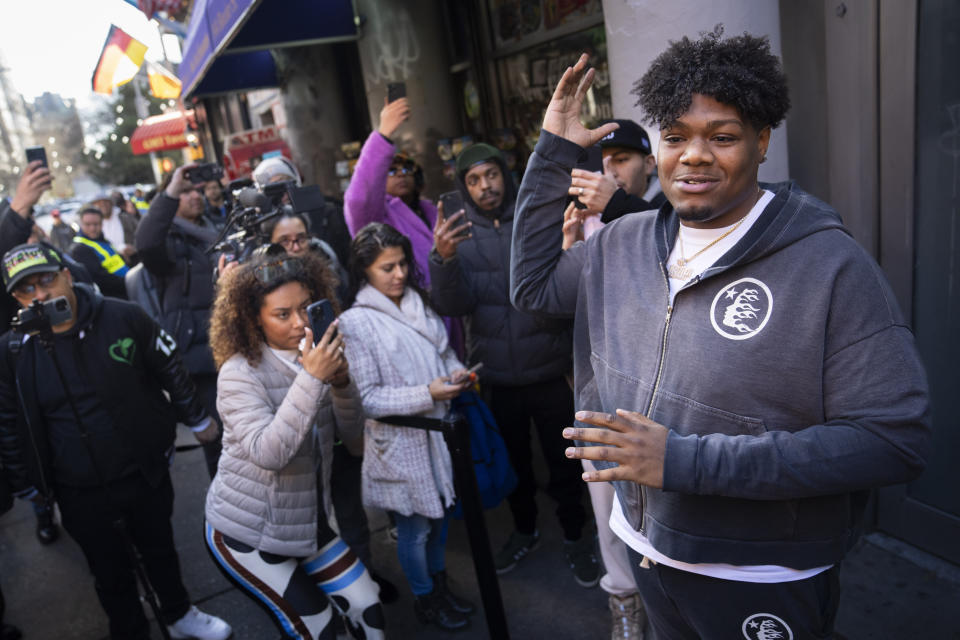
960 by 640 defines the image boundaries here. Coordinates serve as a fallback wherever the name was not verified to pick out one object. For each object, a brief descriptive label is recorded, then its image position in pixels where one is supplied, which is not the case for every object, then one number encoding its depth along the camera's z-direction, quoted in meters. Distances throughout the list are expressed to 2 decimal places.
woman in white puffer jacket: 2.29
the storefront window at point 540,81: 4.81
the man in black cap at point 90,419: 2.86
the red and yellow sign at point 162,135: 21.84
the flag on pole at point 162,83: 16.86
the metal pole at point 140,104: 25.39
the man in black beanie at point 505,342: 3.23
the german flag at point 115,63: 12.35
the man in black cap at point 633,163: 2.75
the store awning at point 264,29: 4.91
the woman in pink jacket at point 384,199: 3.71
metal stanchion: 2.56
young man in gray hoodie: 1.33
